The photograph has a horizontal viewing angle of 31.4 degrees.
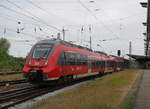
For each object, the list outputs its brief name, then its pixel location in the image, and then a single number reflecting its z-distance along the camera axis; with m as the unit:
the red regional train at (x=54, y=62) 16.56
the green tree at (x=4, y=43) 95.32
